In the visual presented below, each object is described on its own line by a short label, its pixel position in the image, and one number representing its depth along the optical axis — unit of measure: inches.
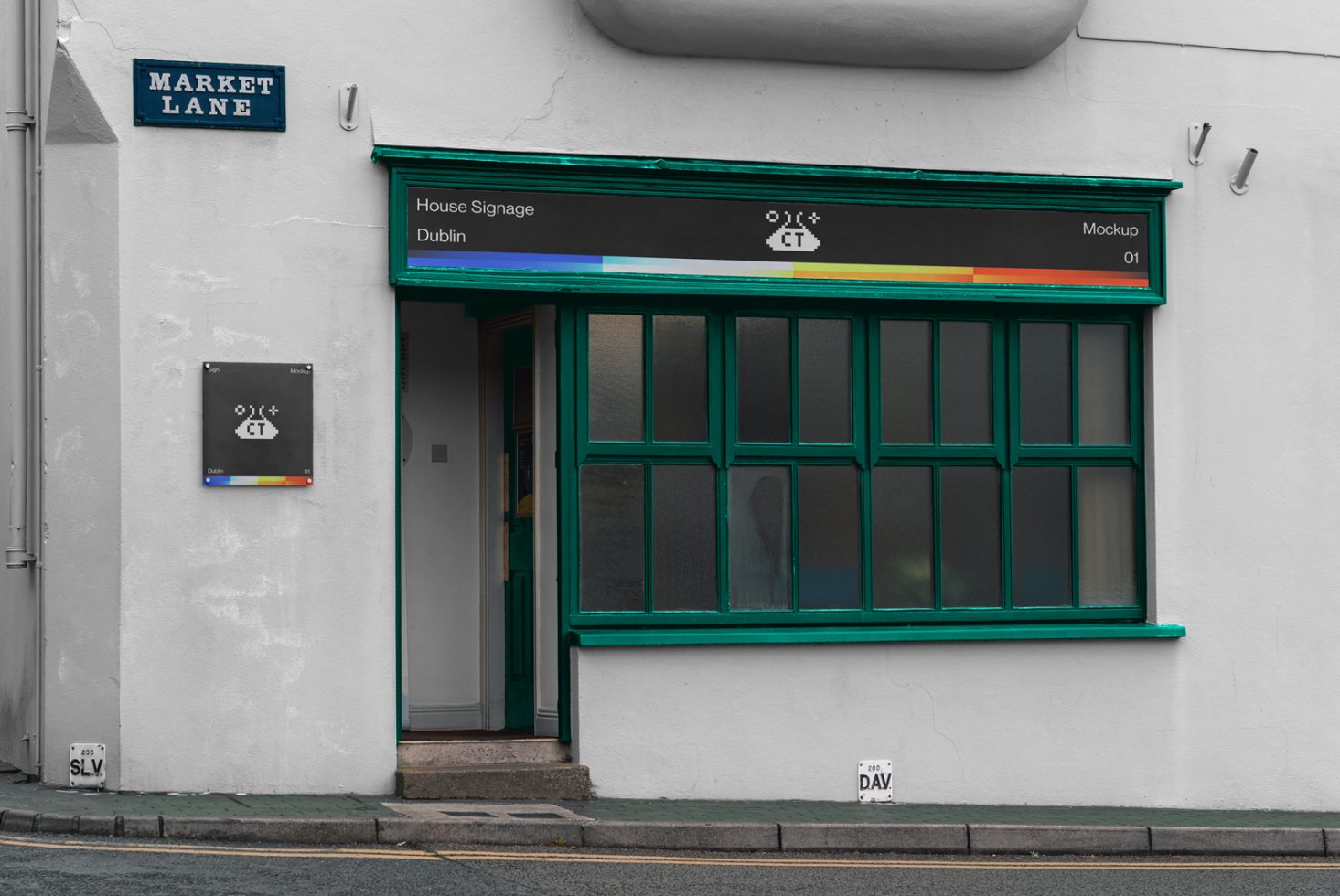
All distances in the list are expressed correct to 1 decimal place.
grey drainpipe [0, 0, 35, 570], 469.4
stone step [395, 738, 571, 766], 472.1
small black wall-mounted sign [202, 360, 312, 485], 457.1
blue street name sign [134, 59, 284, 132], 454.0
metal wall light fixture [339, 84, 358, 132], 465.4
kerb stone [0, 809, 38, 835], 398.3
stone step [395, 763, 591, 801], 459.2
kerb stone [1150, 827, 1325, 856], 450.6
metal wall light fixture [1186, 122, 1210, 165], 517.0
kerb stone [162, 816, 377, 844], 396.8
